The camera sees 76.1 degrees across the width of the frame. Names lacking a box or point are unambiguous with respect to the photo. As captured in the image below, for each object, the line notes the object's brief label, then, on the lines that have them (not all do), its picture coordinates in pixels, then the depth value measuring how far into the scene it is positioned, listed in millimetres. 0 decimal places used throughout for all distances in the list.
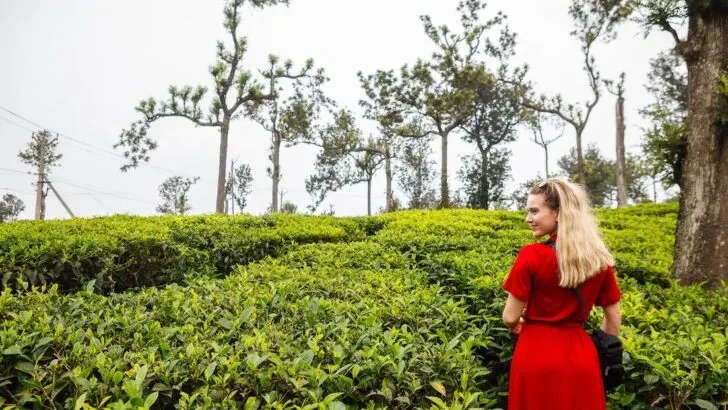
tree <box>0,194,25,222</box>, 72388
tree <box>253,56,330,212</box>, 33281
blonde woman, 2541
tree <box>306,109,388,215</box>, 40031
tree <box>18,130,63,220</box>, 30266
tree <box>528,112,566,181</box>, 40531
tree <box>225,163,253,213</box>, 55356
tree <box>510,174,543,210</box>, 39531
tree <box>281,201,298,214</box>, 60438
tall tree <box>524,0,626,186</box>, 26156
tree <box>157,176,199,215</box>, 68188
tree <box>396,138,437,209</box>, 45531
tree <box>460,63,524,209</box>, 32562
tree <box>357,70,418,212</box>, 28125
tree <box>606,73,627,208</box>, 24938
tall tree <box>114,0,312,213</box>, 22250
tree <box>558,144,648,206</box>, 47188
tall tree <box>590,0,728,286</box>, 5555
